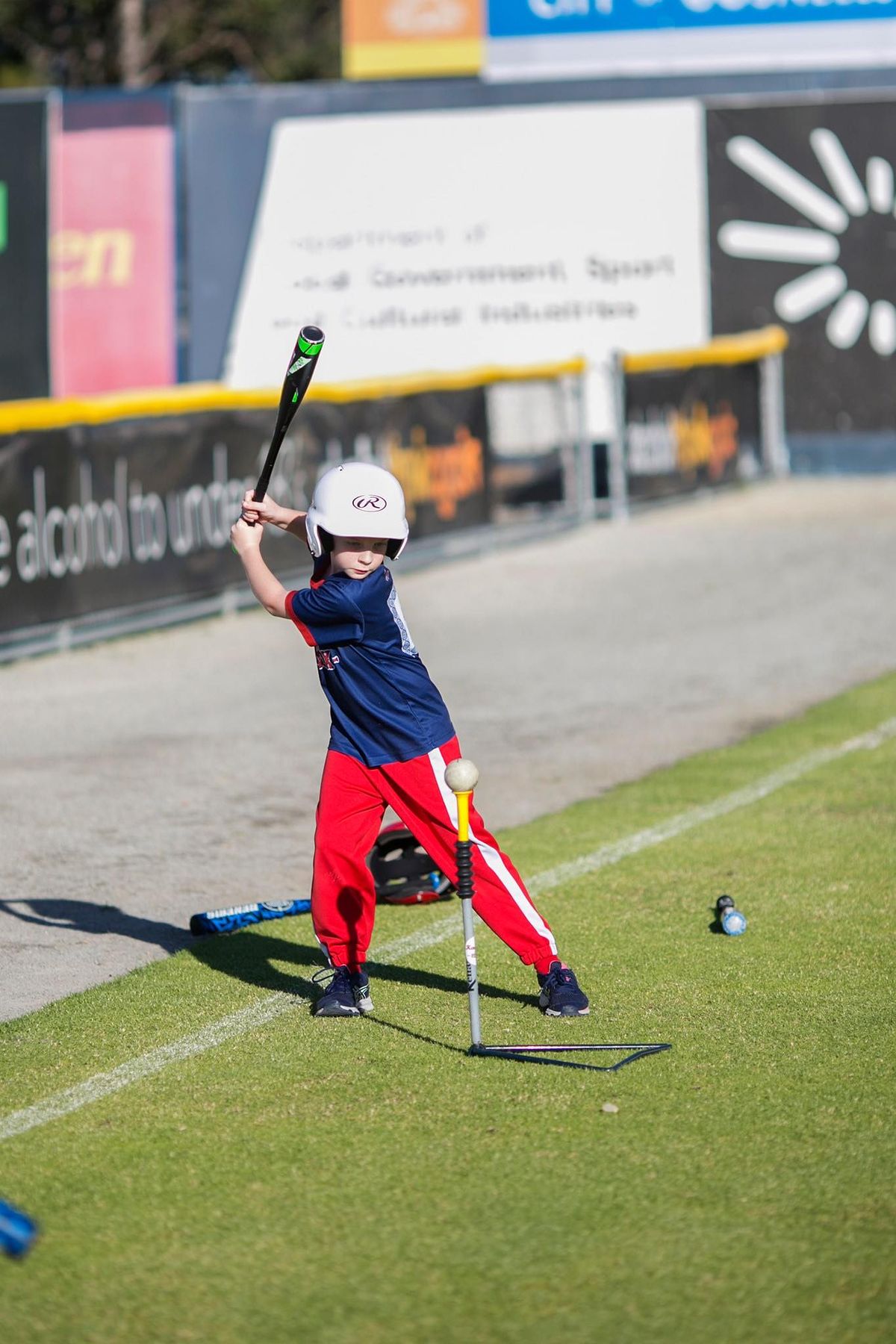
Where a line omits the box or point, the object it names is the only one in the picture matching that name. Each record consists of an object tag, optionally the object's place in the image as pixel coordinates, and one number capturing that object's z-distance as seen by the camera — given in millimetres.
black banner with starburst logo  47250
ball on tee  10273
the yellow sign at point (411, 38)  48500
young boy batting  11273
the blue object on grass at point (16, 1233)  7031
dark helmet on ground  14914
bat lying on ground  13937
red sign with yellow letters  50594
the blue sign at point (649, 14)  46687
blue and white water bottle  13461
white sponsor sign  47937
